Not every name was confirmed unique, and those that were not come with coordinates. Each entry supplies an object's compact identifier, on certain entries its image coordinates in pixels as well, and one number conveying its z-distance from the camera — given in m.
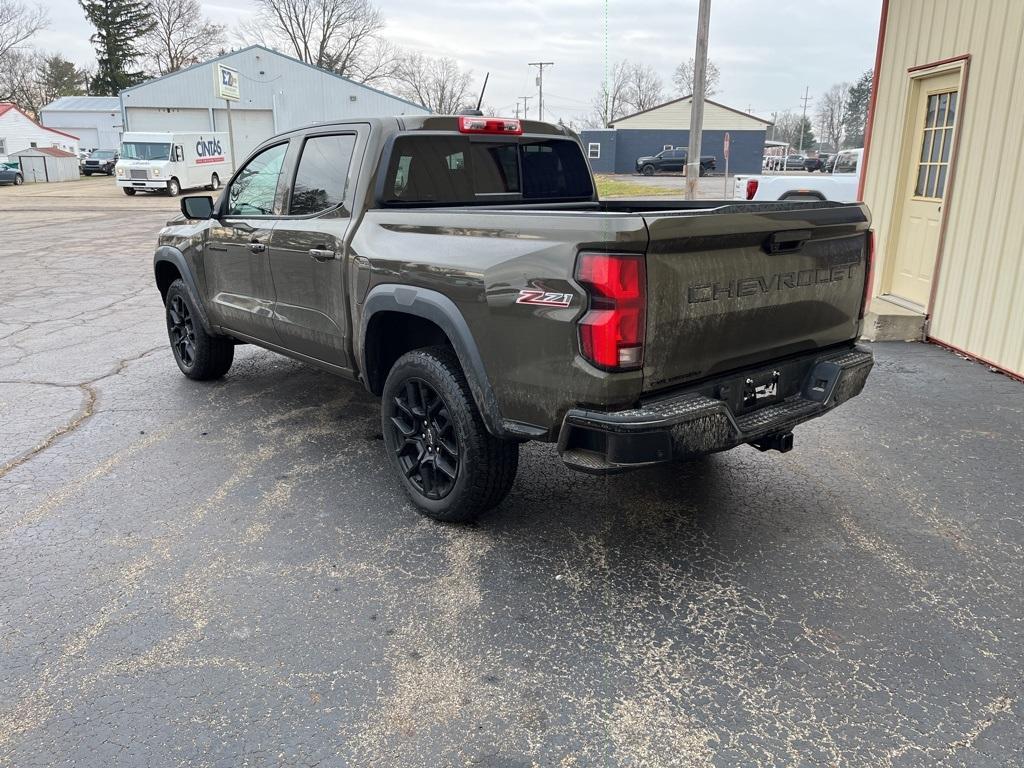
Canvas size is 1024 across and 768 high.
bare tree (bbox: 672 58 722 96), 86.69
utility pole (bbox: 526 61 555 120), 66.10
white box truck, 30.67
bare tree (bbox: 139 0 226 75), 68.75
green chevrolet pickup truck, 2.84
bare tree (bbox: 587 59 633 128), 92.56
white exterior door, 7.33
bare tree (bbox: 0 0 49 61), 67.38
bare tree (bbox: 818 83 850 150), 104.50
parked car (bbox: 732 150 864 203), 11.23
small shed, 45.16
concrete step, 7.46
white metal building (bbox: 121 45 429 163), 42.09
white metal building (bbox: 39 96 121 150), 69.38
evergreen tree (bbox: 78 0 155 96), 65.81
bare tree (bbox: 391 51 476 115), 81.00
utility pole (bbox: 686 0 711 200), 14.70
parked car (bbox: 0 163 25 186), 41.38
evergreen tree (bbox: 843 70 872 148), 98.17
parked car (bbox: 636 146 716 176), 49.97
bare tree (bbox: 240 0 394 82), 63.94
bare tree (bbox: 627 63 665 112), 95.12
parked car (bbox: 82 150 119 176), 49.06
